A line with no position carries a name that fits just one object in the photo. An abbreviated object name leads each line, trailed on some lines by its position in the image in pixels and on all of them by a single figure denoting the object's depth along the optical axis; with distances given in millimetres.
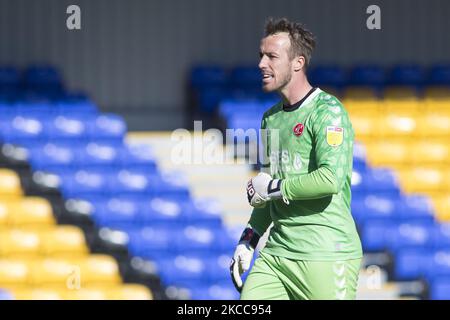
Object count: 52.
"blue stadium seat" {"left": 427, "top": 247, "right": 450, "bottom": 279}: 18125
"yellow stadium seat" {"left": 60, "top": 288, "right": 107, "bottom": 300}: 16062
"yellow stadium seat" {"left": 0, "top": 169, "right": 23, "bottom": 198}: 18031
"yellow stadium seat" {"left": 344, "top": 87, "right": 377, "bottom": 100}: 22250
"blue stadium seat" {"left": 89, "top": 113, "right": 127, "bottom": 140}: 19531
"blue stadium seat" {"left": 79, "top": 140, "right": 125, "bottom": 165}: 18969
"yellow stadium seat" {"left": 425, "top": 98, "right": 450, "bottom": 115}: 21984
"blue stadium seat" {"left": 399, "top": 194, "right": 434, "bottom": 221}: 19500
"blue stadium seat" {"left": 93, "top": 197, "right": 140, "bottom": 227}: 17984
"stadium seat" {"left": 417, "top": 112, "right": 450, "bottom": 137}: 21609
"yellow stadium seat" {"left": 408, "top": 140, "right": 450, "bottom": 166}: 21000
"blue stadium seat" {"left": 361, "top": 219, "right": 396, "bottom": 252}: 18500
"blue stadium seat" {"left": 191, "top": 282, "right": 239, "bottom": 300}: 16875
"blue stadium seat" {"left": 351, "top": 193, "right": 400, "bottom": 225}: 19000
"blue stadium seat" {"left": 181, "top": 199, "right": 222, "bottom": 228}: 18359
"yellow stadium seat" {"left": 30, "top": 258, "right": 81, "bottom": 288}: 16531
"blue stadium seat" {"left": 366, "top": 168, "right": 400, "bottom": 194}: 19844
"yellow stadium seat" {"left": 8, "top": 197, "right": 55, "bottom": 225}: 17516
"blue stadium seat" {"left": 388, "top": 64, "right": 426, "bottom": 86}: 23437
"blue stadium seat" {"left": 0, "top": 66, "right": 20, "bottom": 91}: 21172
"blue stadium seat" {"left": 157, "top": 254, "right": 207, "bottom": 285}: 17312
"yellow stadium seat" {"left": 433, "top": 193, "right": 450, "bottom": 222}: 20078
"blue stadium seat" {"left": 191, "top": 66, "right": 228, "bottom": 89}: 22281
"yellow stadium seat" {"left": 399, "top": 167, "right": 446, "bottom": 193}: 20547
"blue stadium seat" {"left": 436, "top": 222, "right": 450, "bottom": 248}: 18969
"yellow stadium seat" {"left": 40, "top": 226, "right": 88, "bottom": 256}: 17109
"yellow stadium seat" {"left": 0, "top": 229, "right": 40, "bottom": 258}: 16969
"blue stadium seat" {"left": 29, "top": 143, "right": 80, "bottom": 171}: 18609
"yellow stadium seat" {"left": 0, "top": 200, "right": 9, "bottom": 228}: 17484
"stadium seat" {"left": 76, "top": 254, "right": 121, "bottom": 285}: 16766
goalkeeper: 8469
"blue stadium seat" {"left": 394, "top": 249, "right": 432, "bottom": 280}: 18172
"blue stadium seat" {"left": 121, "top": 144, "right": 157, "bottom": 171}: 19172
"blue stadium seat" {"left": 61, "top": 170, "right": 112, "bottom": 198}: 18328
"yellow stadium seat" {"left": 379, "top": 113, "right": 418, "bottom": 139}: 21469
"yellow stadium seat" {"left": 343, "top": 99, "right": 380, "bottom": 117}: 21641
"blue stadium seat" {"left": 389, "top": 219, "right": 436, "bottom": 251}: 18719
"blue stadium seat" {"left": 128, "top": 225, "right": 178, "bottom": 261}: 17656
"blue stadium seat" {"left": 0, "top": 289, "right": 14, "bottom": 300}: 14936
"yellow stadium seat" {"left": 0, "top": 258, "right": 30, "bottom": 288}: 16500
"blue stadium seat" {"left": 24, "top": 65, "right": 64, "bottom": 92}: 21359
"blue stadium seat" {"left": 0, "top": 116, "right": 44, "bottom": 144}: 19047
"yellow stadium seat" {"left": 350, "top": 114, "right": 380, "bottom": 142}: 21266
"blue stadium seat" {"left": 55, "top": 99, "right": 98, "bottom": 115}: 20000
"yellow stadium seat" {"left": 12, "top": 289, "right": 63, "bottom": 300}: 15859
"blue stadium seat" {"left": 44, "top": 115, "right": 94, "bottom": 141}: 19312
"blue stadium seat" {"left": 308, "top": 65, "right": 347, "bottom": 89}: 22641
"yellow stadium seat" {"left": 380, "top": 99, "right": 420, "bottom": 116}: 21875
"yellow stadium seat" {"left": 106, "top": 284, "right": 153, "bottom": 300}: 16250
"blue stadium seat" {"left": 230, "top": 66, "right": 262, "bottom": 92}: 22344
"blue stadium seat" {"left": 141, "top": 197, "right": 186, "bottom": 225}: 18156
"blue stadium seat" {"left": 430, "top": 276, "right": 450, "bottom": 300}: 17578
